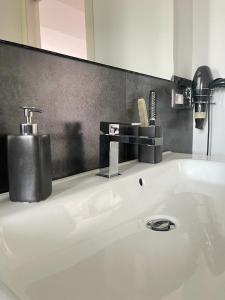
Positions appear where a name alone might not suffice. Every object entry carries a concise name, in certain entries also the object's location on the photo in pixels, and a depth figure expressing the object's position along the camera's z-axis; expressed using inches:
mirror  23.8
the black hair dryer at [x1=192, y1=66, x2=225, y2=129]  46.8
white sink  13.9
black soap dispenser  17.7
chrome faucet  27.5
